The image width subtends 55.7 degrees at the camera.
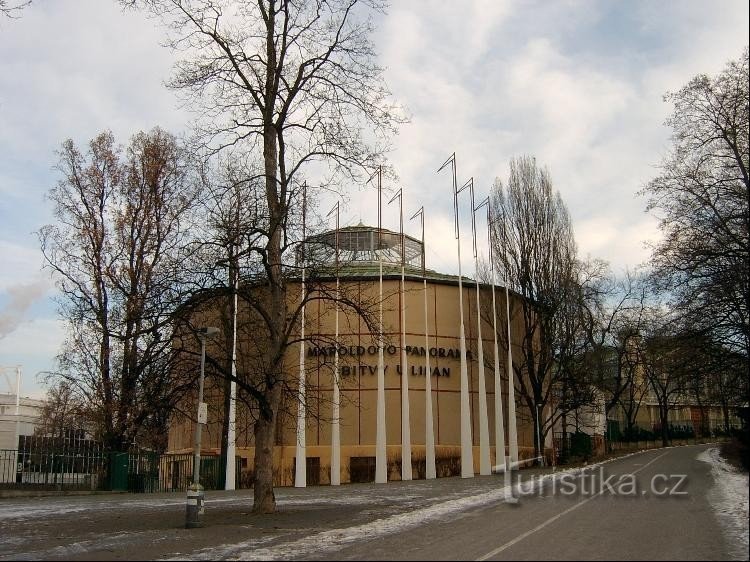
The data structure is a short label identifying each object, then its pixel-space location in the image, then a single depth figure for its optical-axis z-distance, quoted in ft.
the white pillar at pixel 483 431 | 121.49
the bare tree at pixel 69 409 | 101.91
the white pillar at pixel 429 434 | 116.57
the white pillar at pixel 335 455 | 113.80
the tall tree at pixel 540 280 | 137.59
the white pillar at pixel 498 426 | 126.52
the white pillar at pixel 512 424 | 128.26
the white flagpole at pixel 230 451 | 104.42
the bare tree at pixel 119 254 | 98.73
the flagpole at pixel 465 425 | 117.80
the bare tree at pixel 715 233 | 73.72
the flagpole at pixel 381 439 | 112.78
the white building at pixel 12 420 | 165.78
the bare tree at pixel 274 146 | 61.46
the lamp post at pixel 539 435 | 129.70
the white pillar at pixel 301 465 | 109.80
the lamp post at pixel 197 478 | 53.01
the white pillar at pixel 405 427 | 114.73
